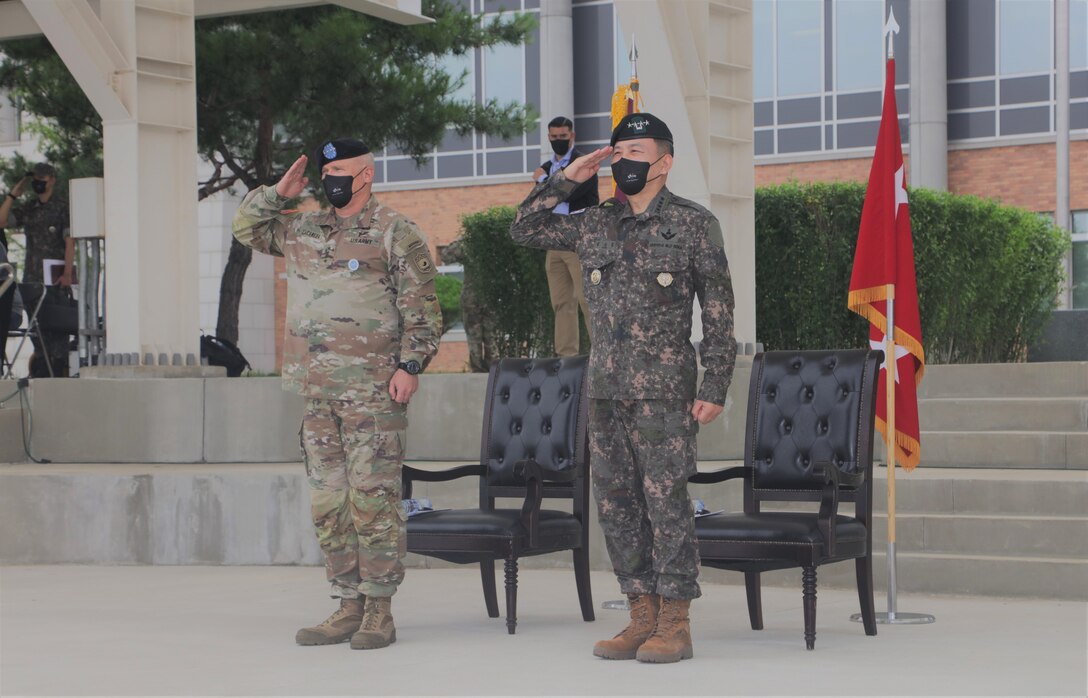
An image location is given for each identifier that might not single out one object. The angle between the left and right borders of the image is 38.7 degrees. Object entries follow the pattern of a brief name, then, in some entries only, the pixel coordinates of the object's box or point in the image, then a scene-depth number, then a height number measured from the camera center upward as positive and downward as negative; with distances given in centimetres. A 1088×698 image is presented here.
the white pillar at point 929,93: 2500 +382
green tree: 1511 +248
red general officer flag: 695 +26
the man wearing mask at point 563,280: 1028 +36
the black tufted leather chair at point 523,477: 637 -64
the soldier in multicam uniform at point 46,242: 1275 +80
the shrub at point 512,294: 1227 +31
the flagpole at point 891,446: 666 -52
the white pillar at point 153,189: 1077 +103
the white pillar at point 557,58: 2770 +491
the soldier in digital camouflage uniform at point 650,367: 554 -13
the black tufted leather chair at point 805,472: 587 -58
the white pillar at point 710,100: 1021 +156
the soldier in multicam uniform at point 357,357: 592 -9
